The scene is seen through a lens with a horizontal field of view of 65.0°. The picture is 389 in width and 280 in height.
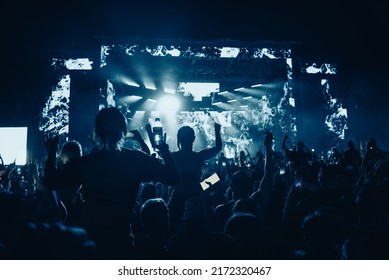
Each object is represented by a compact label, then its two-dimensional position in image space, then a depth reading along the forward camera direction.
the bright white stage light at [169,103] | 14.63
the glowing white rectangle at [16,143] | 12.02
